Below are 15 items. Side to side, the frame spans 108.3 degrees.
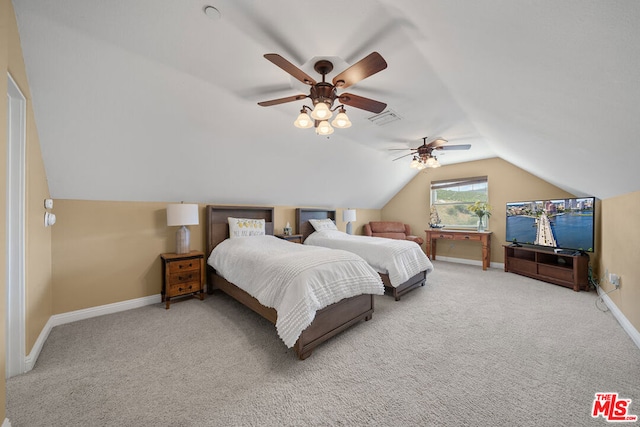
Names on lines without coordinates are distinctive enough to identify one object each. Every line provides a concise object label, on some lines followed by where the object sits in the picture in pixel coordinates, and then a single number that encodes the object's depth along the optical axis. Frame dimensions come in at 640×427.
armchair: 6.15
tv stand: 3.48
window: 5.32
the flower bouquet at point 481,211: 5.00
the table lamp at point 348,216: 5.43
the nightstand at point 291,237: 4.32
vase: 5.10
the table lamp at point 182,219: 2.99
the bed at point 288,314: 1.98
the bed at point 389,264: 3.20
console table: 4.80
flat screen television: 3.54
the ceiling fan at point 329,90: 1.52
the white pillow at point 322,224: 4.98
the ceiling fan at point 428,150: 3.60
